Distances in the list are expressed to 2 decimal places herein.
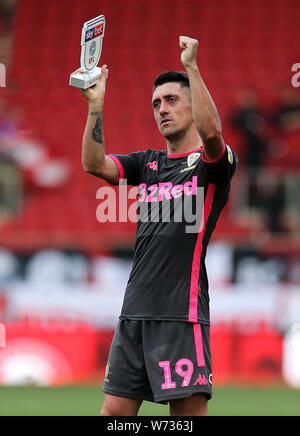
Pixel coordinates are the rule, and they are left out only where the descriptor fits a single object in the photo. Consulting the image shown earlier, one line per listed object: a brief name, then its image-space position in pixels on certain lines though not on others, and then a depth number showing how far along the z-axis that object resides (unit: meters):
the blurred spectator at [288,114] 22.91
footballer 7.15
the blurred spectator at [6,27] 26.45
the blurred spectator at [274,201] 18.72
